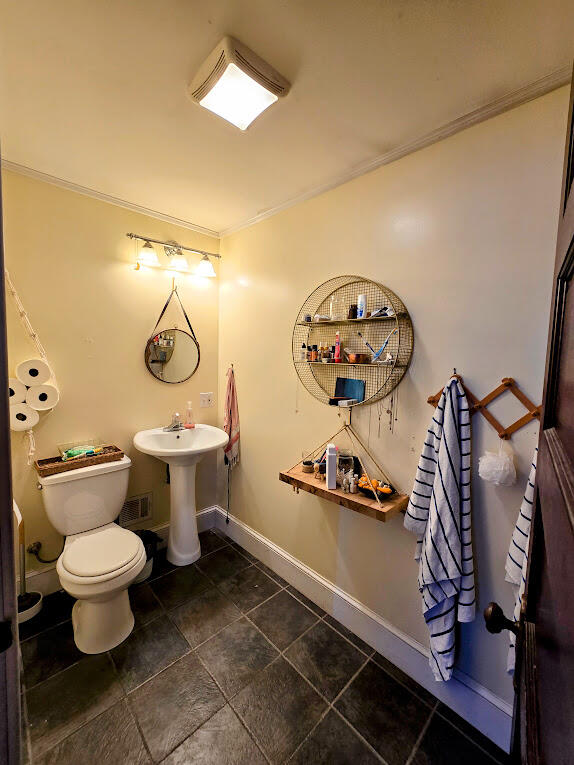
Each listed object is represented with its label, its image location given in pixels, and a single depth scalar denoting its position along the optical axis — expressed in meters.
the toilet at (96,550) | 1.62
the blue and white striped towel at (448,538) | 1.35
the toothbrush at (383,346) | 1.61
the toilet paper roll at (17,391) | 1.79
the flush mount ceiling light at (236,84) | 1.08
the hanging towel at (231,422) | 2.60
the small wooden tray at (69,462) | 1.84
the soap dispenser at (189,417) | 2.56
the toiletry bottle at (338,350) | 1.78
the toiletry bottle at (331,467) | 1.69
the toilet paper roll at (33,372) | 1.82
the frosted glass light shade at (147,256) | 2.23
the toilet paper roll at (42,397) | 1.86
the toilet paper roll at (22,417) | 1.82
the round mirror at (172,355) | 2.44
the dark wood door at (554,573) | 0.39
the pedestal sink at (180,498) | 2.35
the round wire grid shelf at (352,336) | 1.60
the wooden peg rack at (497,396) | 1.25
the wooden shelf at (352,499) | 1.49
